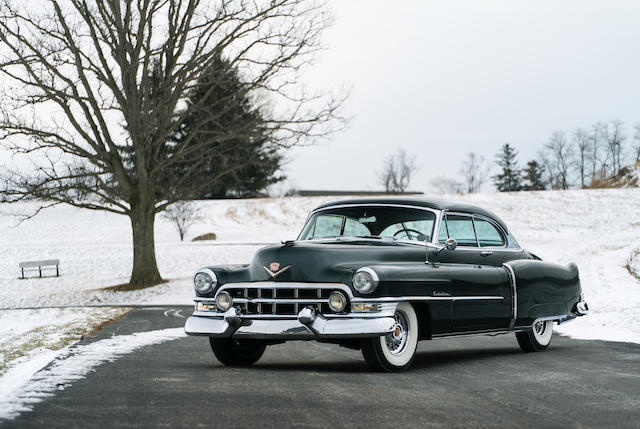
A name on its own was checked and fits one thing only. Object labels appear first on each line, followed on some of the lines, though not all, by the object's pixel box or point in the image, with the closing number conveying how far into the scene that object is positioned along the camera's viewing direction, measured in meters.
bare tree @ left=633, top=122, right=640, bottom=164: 88.38
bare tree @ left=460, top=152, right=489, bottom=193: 96.00
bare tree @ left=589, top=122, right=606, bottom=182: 93.94
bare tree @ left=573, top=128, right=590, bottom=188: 95.28
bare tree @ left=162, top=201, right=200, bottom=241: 51.16
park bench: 34.65
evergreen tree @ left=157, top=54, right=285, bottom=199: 26.41
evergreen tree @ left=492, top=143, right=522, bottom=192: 98.81
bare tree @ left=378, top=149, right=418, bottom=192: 99.00
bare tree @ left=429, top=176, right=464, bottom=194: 98.44
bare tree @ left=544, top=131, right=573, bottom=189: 95.44
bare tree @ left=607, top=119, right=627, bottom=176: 93.25
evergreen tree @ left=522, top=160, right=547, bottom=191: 97.94
